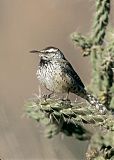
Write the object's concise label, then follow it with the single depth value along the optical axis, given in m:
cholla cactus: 10.98
